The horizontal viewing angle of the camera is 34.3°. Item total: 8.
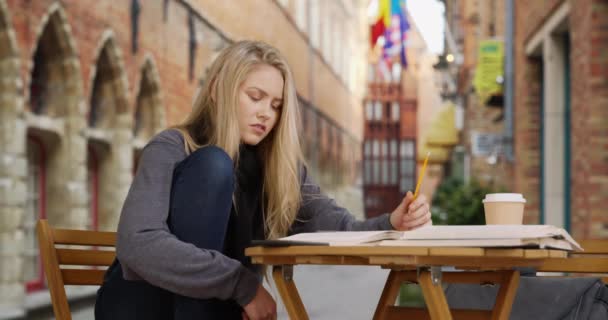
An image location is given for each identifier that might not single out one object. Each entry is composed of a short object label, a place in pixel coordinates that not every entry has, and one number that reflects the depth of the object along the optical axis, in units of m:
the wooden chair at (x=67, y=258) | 2.18
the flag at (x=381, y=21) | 22.75
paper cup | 2.04
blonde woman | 1.91
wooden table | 1.56
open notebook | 1.56
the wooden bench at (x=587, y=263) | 2.30
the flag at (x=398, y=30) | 21.64
